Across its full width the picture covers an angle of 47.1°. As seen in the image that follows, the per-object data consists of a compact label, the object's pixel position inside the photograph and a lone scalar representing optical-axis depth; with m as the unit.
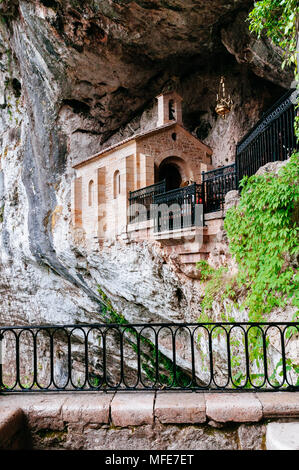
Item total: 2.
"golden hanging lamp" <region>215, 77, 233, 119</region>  11.38
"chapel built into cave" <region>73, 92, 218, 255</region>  12.48
